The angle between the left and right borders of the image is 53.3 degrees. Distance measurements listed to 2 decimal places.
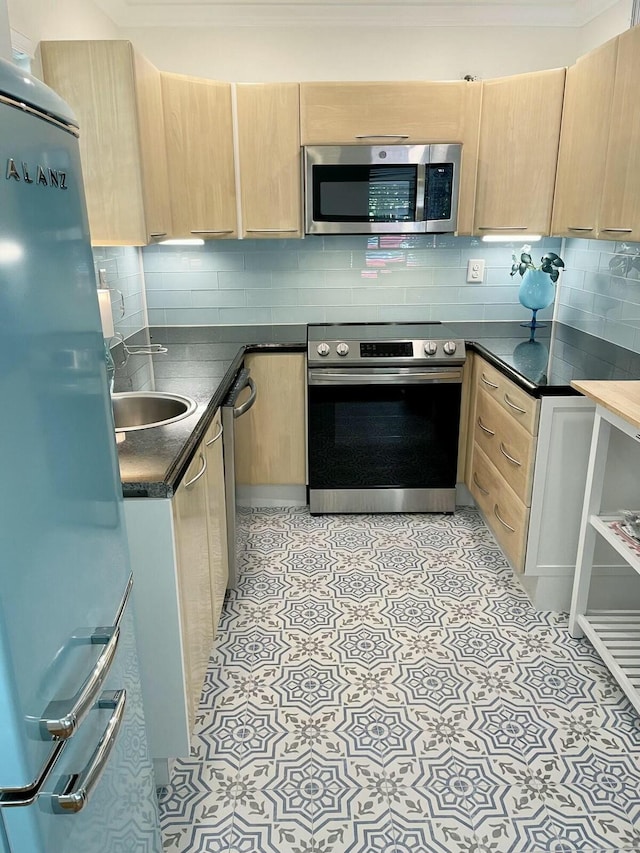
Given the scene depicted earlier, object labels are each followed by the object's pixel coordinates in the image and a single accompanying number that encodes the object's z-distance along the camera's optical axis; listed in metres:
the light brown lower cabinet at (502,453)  2.46
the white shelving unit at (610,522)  1.97
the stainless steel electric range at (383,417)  3.09
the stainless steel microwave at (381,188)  3.01
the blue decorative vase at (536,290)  3.22
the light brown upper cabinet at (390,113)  2.97
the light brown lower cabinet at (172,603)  1.50
